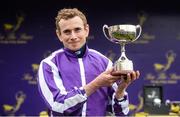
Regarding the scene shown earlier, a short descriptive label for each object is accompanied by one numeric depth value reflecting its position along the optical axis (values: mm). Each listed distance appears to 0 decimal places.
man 2851
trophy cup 3172
